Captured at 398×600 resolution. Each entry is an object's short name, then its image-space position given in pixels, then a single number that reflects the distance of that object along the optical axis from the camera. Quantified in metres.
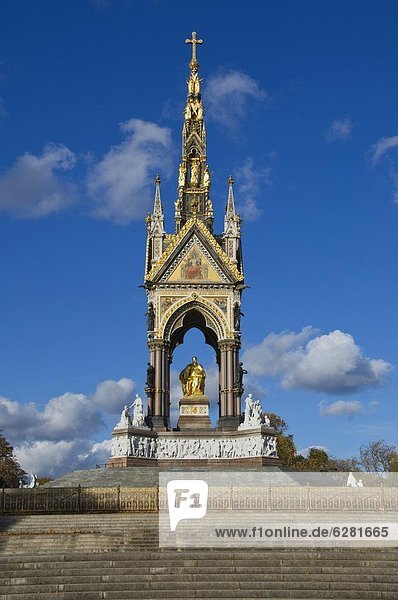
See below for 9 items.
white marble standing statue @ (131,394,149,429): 39.47
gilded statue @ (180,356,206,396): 42.06
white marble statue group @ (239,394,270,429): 38.88
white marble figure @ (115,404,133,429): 38.44
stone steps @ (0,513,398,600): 18.02
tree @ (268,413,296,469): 70.31
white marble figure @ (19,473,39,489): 34.81
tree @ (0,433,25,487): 59.22
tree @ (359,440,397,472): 78.19
